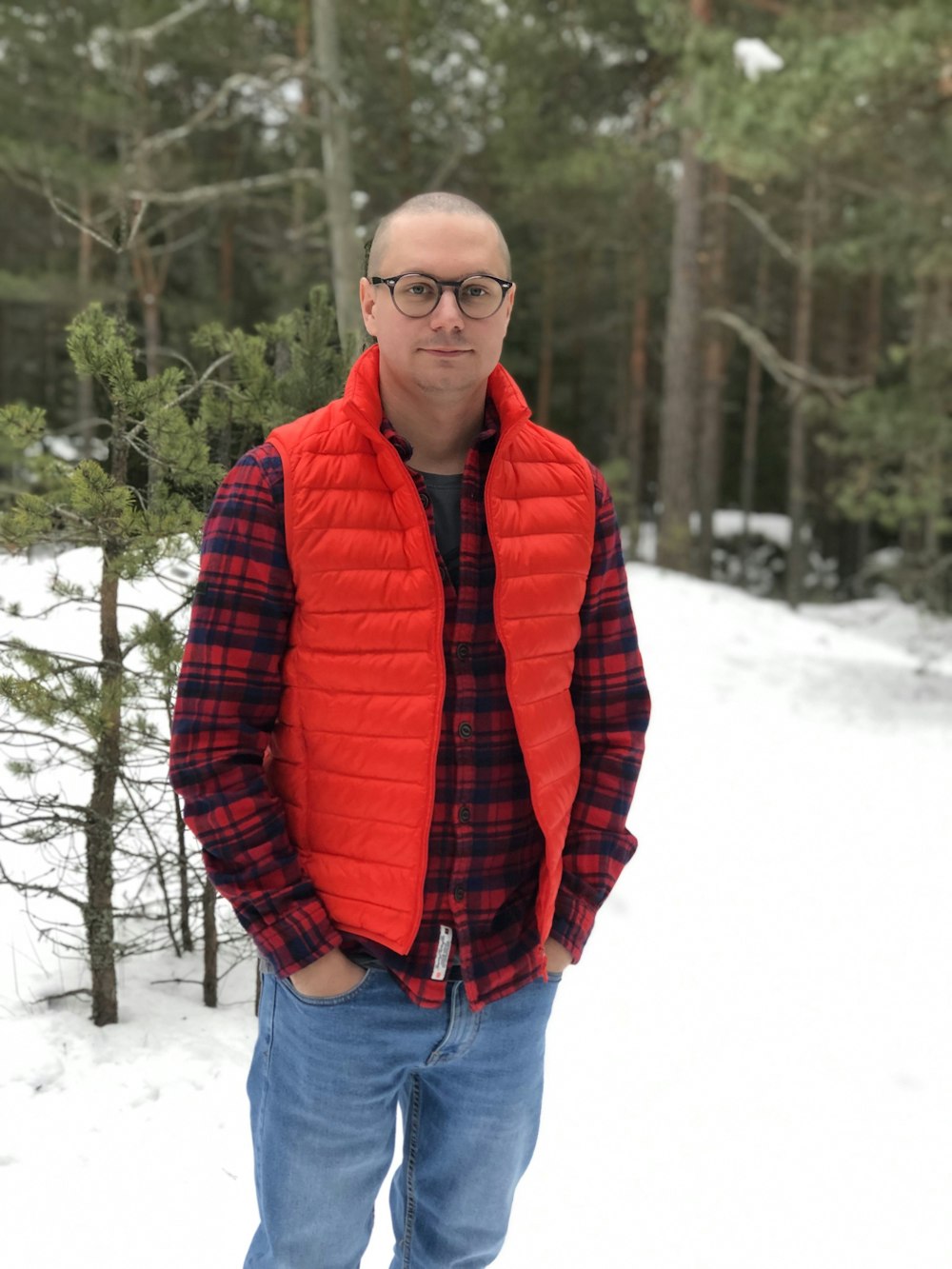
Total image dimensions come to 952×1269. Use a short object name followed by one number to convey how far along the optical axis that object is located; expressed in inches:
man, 65.5
